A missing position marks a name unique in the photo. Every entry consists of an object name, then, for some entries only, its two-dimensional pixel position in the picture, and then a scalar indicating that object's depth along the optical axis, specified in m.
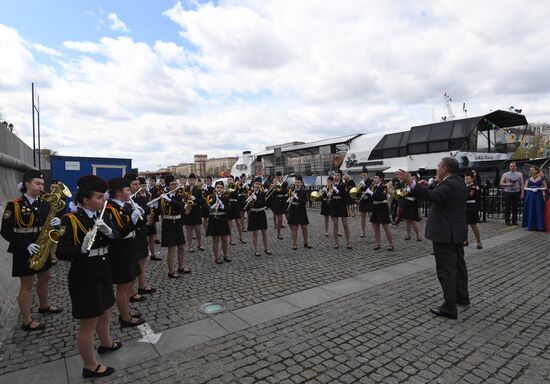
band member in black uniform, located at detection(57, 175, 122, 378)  3.21
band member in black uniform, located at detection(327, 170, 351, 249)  9.67
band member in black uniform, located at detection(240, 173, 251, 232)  12.22
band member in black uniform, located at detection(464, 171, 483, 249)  8.59
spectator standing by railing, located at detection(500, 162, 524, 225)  12.13
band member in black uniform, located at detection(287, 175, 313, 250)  9.41
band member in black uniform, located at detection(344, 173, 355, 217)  12.19
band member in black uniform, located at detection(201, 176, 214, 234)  10.04
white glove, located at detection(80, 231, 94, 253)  3.13
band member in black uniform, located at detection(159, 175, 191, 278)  6.70
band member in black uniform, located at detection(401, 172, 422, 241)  10.22
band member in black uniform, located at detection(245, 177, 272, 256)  8.80
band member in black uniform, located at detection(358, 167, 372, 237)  10.10
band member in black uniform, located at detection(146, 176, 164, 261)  7.39
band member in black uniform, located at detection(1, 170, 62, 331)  4.50
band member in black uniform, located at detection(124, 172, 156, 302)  5.64
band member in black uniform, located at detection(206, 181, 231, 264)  7.84
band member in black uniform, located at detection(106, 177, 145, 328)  4.24
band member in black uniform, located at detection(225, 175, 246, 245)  10.34
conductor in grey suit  4.72
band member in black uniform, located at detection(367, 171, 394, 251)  8.76
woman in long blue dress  11.16
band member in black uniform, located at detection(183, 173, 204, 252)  8.81
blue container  12.66
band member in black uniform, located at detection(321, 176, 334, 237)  10.10
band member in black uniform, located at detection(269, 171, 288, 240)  11.46
